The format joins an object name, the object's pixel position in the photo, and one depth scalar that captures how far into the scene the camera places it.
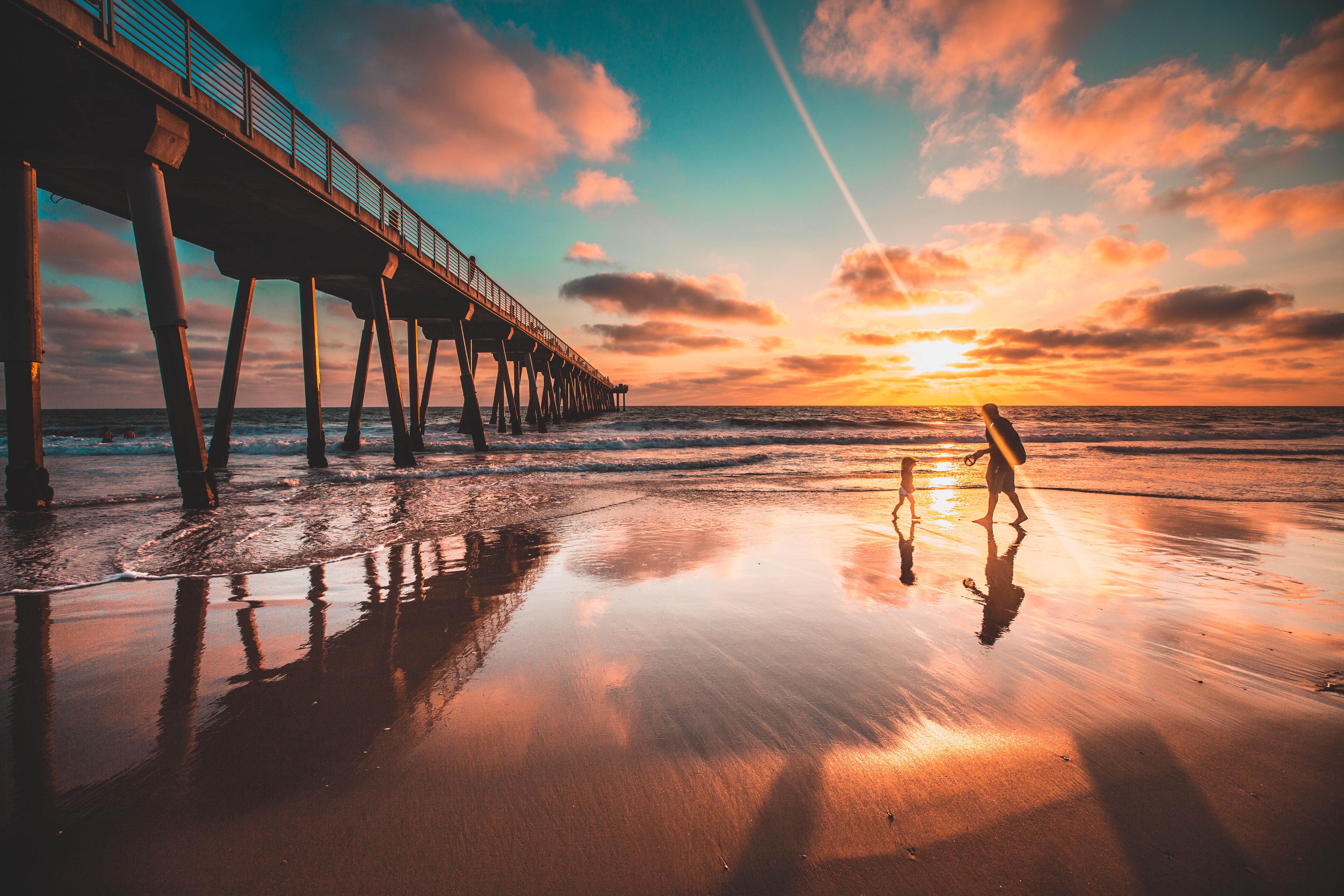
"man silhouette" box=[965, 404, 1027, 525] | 7.09
